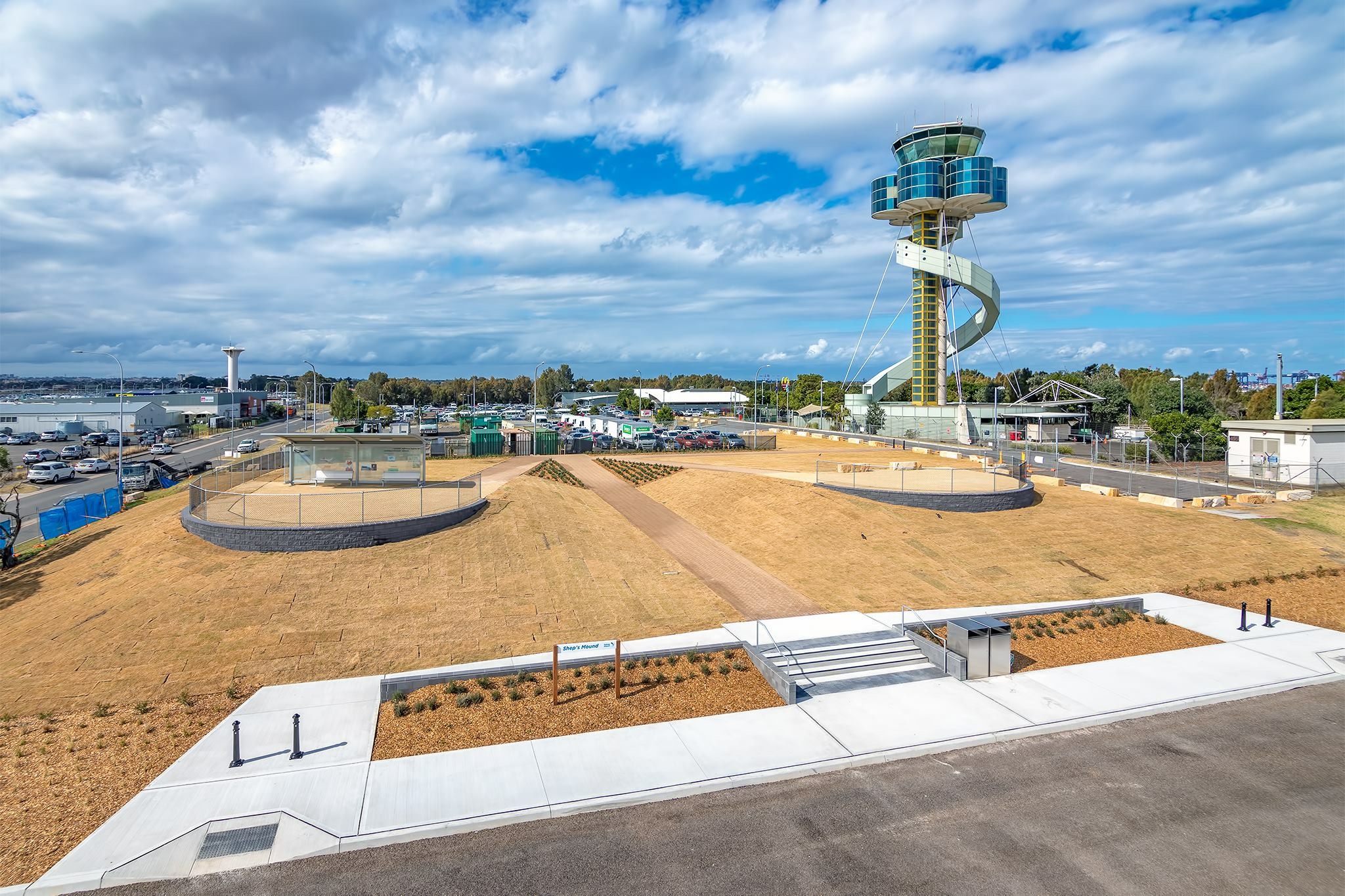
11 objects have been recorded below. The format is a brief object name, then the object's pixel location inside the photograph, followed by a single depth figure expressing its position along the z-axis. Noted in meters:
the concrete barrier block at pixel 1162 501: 31.84
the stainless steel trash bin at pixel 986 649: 15.58
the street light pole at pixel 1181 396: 65.75
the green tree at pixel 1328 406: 62.87
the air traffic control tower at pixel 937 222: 76.31
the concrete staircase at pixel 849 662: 15.51
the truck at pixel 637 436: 57.34
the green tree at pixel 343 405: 93.88
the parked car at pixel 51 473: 47.72
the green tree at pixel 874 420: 76.94
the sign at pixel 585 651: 14.44
